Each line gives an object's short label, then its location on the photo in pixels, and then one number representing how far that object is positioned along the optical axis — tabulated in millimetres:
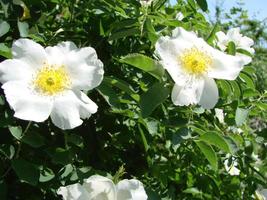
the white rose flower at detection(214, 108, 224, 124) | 604
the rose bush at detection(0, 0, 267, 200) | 492
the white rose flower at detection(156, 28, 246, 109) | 495
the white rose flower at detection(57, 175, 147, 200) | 468
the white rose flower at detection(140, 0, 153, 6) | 567
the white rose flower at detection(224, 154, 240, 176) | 649
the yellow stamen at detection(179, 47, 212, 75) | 512
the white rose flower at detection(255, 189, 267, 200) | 599
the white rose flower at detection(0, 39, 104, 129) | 479
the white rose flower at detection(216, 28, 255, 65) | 580
